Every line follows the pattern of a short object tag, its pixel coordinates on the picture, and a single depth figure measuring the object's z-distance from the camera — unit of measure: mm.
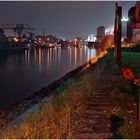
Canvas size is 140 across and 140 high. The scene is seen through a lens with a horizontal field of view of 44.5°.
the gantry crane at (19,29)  95126
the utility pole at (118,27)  9294
